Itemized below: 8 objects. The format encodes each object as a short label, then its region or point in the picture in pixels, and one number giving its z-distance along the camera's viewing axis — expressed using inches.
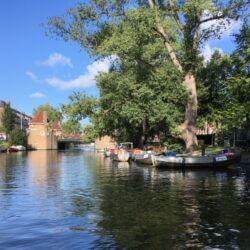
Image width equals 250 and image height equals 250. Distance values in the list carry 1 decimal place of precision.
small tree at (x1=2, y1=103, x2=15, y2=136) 3613.6
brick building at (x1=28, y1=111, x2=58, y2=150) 3915.2
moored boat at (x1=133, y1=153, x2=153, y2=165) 1243.8
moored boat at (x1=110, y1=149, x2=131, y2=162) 1549.9
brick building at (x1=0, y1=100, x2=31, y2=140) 3733.0
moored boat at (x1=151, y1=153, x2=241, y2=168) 979.5
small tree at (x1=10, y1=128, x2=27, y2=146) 3524.0
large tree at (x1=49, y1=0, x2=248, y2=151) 996.0
